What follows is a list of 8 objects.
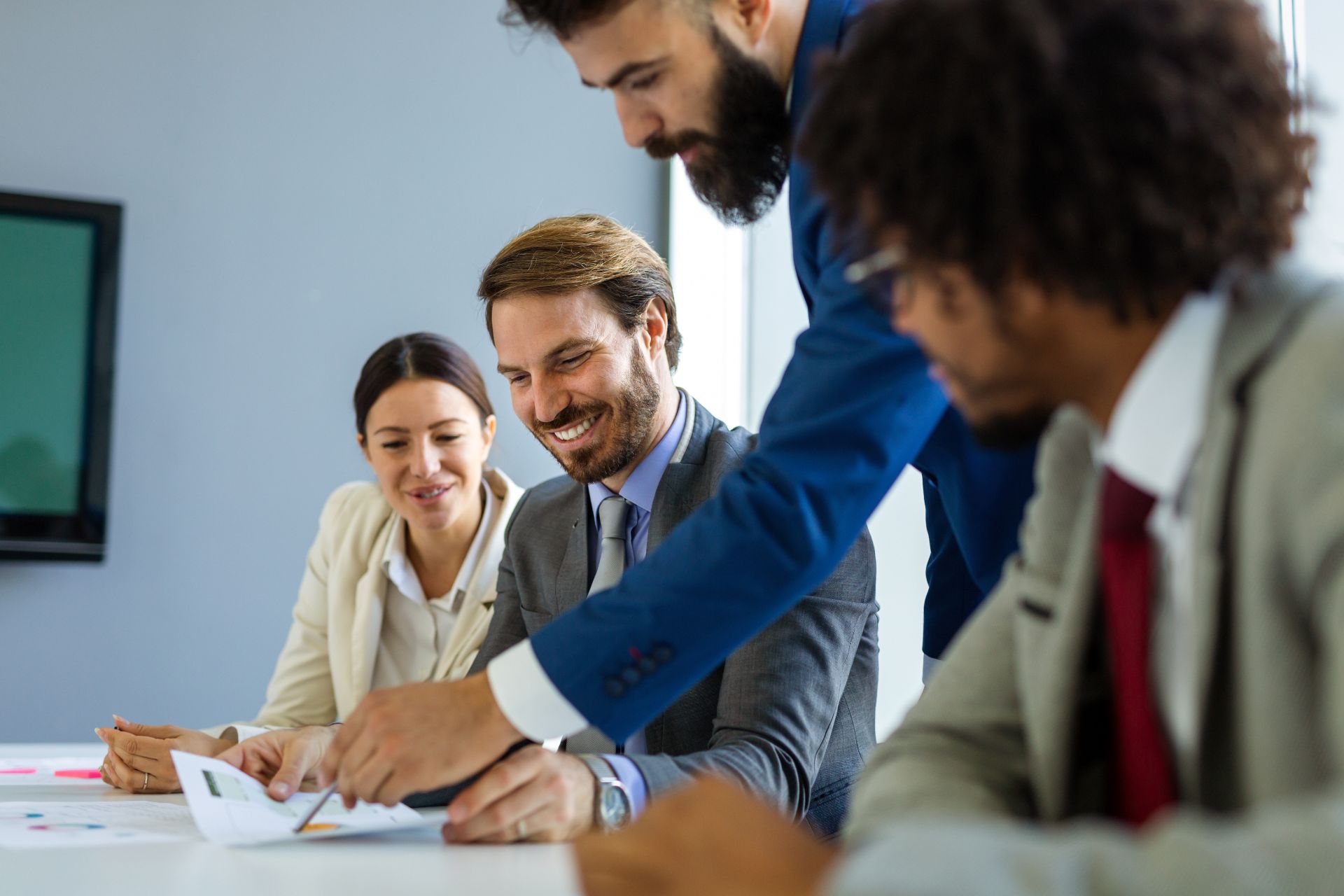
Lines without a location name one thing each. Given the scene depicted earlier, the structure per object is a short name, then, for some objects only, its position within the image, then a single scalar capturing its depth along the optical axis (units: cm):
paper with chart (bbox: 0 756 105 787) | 186
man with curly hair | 61
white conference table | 98
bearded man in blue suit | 113
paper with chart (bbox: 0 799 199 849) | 121
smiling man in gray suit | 148
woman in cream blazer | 269
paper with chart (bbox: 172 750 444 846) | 122
